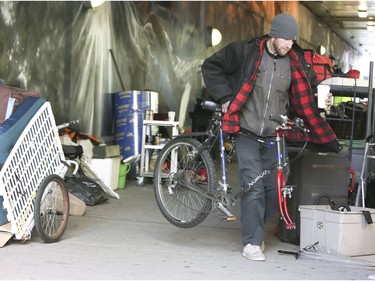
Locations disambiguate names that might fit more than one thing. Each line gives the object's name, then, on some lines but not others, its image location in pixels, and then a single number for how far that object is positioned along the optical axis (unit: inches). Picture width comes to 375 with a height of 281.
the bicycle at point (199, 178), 349.4
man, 352.2
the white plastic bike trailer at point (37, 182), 348.8
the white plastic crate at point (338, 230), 348.2
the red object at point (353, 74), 477.4
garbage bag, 492.7
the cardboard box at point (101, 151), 571.8
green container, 602.9
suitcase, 388.2
